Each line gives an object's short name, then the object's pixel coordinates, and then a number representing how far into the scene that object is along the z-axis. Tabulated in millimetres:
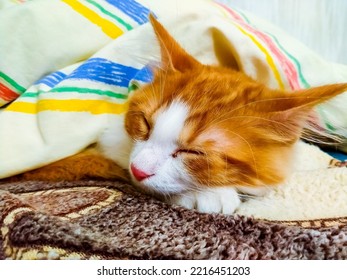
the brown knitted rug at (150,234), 240
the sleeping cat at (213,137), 293
